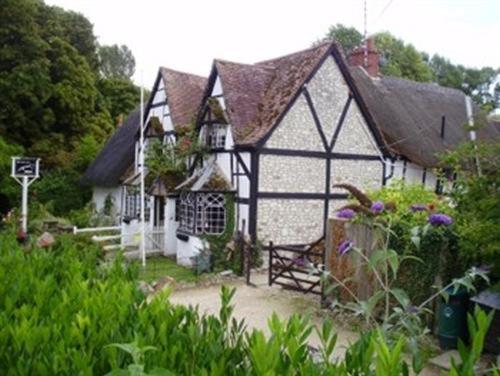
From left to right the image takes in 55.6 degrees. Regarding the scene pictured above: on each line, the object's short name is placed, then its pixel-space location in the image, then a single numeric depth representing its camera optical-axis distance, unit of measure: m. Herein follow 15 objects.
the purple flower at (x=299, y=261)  11.55
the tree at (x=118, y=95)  31.61
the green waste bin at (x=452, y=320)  7.89
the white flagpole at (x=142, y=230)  14.50
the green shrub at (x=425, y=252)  8.41
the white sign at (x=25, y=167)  13.93
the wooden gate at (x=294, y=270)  11.34
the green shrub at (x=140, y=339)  2.12
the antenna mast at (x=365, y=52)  22.58
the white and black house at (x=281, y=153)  15.20
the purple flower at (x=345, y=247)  6.05
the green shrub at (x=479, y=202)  7.18
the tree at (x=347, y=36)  43.81
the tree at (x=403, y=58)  41.74
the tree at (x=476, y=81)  48.53
